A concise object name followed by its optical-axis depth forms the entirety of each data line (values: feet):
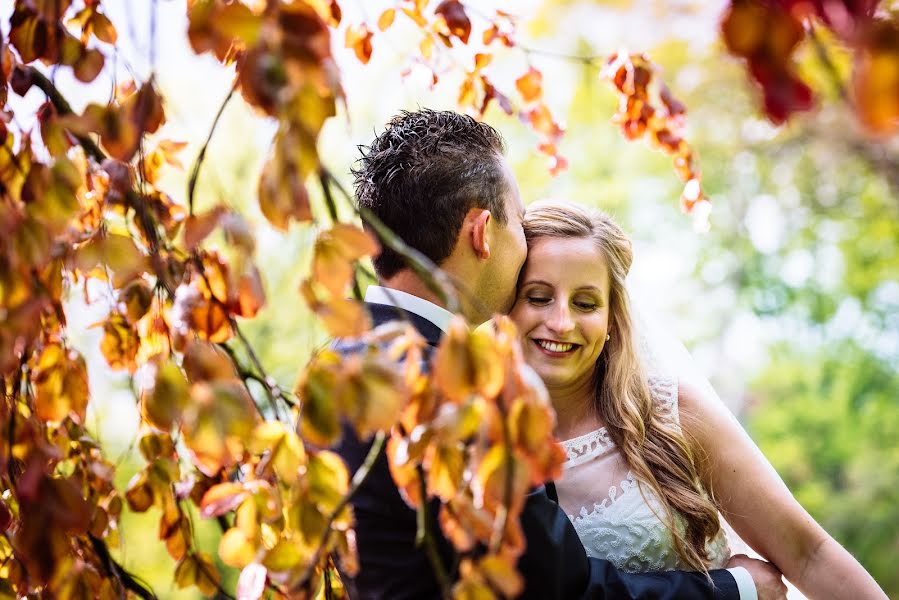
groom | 6.69
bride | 8.36
